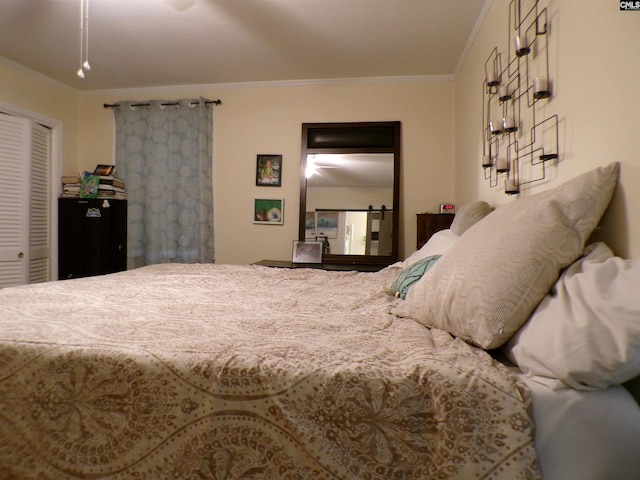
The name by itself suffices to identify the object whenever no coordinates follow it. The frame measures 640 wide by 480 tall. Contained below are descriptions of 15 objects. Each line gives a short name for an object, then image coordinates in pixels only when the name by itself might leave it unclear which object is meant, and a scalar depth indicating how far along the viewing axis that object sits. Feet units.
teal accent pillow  4.85
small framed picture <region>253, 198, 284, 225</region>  12.28
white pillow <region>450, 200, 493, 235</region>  6.54
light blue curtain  12.35
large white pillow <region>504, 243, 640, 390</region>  2.09
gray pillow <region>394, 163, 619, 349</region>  2.72
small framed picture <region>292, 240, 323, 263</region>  11.70
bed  2.18
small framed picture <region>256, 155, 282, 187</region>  12.24
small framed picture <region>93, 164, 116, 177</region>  12.40
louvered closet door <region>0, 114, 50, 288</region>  10.72
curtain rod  12.36
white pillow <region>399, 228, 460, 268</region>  5.77
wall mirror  11.53
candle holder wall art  4.91
